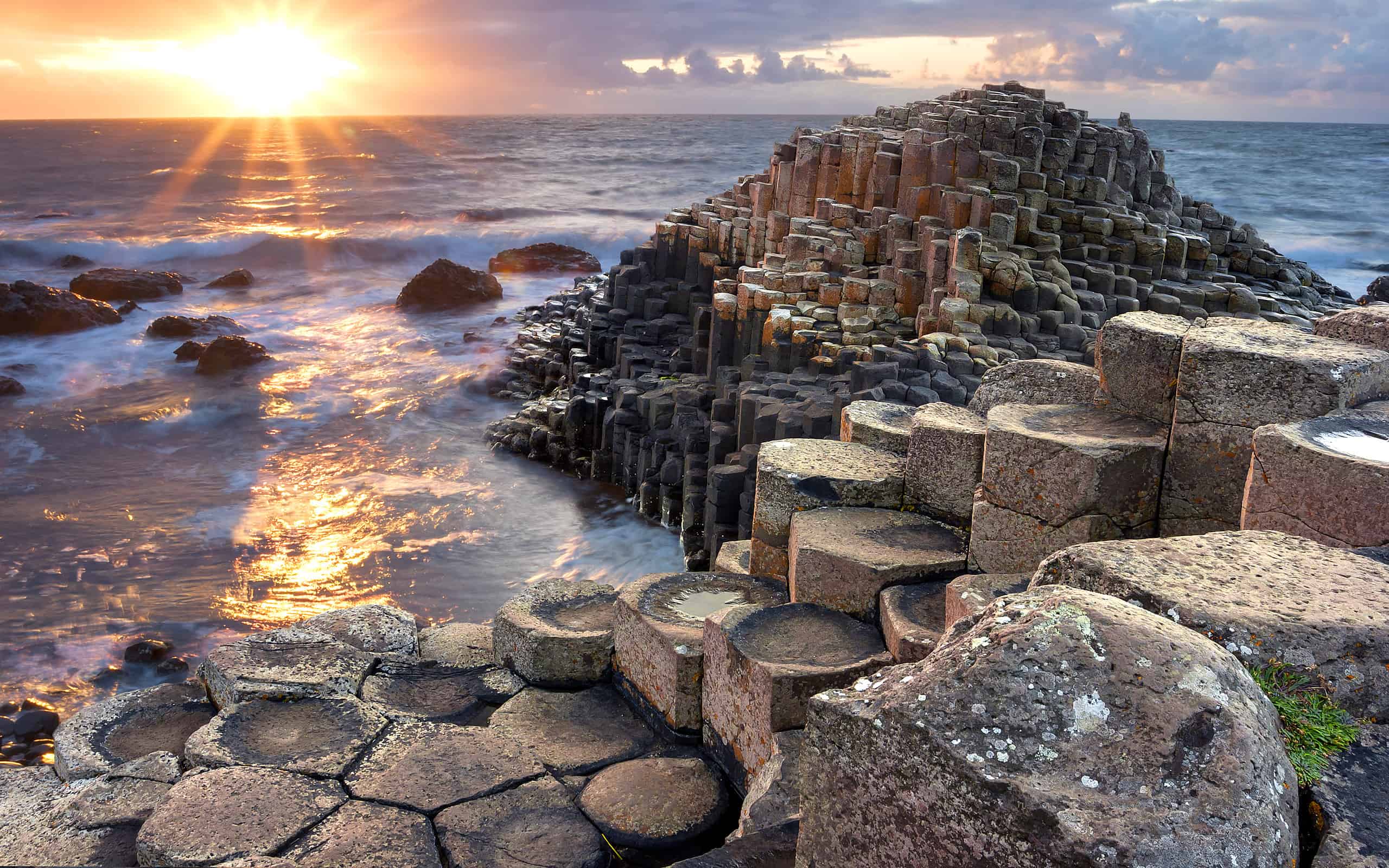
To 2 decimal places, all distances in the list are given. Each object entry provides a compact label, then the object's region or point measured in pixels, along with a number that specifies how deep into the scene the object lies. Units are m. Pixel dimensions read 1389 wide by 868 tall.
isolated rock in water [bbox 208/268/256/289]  27.12
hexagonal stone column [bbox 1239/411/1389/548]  2.99
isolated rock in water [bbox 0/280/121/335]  19.81
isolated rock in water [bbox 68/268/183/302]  23.86
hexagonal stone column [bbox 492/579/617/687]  5.20
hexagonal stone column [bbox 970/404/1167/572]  3.86
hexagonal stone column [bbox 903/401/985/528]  4.60
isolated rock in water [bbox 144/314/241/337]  19.55
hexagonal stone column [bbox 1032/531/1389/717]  2.29
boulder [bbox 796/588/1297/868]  1.86
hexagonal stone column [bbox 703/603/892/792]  3.92
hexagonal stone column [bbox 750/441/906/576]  4.96
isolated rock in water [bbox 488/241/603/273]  28.78
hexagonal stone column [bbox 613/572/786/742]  4.56
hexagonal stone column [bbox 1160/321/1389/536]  3.56
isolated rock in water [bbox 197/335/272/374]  17.09
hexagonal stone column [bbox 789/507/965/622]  4.38
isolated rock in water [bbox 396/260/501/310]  22.67
